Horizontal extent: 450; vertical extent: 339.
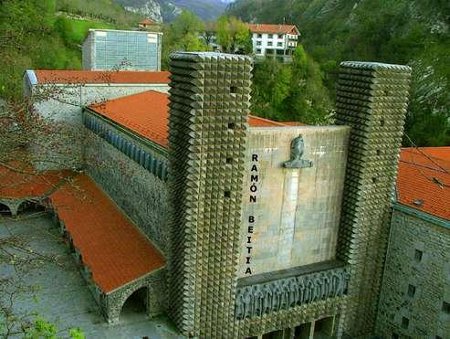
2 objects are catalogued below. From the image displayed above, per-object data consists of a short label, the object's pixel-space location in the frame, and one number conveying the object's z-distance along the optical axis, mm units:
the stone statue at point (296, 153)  17109
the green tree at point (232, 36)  72250
